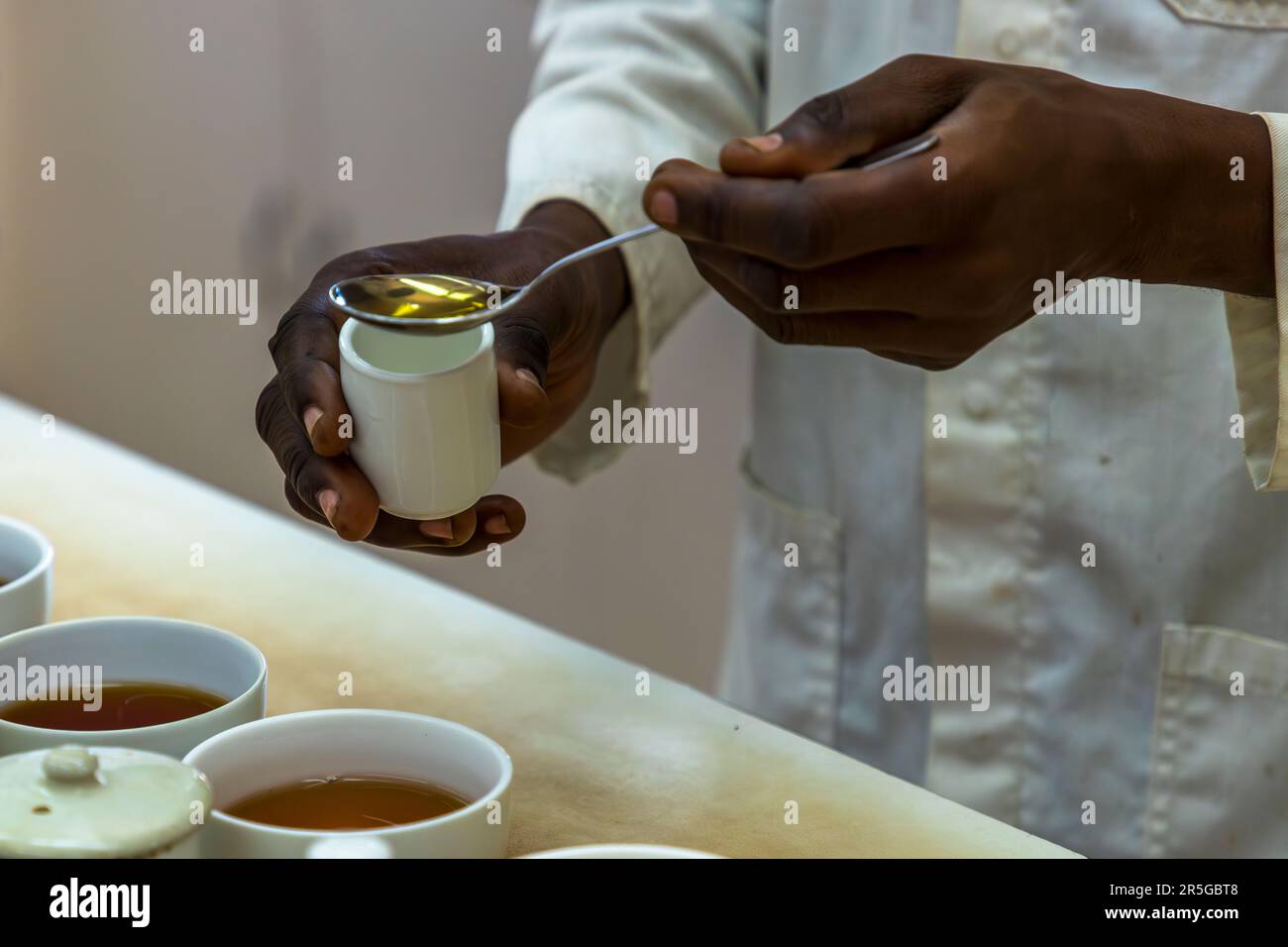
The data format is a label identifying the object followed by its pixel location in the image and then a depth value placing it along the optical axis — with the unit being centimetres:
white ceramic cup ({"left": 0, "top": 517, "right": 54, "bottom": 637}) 71
